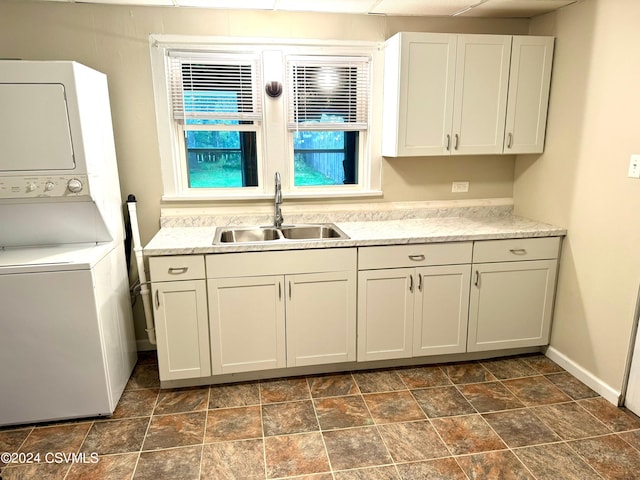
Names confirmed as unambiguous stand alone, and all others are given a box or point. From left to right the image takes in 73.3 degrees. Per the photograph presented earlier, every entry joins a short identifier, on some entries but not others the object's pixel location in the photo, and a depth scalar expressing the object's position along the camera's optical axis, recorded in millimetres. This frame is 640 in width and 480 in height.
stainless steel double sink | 2823
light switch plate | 2215
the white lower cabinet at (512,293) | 2699
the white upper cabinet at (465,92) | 2646
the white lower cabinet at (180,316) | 2373
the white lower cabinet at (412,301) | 2590
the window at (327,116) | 2865
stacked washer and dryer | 2051
